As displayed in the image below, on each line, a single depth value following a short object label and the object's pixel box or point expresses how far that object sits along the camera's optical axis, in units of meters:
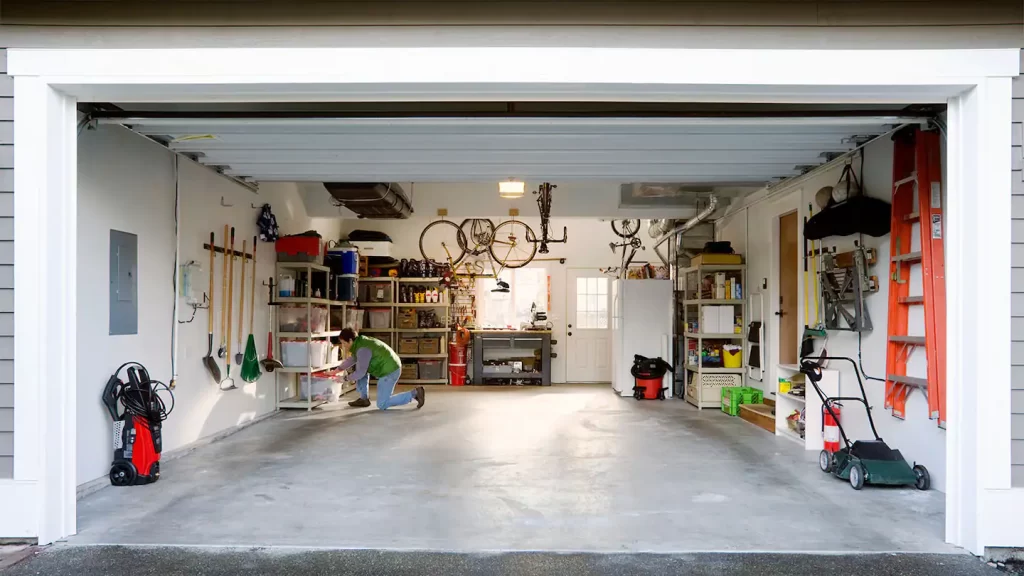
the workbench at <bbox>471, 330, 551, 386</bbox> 11.78
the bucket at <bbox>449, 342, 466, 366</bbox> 11.78
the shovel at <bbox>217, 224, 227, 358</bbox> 6.86
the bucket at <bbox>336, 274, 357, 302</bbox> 9.79
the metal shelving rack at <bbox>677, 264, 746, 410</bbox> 8.94
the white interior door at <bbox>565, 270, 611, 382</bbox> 12.28
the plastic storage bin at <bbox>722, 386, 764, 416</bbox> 8.39
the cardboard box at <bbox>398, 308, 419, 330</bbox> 11.91
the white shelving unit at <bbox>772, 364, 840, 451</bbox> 6.01
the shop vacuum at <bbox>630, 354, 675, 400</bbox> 9.97
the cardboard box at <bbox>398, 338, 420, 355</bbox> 11.98
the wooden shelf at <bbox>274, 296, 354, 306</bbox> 8.36
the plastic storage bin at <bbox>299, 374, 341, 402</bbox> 8.75
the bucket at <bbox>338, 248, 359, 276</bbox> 9.89
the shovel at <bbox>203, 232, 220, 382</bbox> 6.58
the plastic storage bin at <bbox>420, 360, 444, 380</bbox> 11.98
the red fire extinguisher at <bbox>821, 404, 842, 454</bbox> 5.54
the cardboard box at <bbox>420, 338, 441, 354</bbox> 11.95
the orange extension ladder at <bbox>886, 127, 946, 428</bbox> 4.36
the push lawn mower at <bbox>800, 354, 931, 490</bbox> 4.77
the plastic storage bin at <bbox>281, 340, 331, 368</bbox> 8.41
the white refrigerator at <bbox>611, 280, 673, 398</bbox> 10.35
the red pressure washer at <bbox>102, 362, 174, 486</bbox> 4.86
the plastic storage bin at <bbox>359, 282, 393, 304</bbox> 11.94
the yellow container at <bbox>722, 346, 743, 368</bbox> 9.02
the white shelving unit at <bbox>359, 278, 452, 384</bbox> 11.80
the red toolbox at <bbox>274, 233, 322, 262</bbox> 8.51
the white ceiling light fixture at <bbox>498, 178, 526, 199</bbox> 6.72
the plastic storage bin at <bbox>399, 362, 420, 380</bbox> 11.95
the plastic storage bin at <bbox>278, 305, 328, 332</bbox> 8.58
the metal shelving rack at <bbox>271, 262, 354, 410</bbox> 8.42
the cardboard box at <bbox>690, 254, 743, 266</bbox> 8.83
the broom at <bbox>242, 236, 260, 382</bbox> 7.52
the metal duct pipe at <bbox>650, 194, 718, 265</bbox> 8.62
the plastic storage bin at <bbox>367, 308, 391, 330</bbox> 11.90
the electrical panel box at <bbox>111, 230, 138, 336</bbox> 5.06
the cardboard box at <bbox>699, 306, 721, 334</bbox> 9.01
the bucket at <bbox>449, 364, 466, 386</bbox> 11.80
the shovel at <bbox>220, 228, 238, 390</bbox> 7.04
